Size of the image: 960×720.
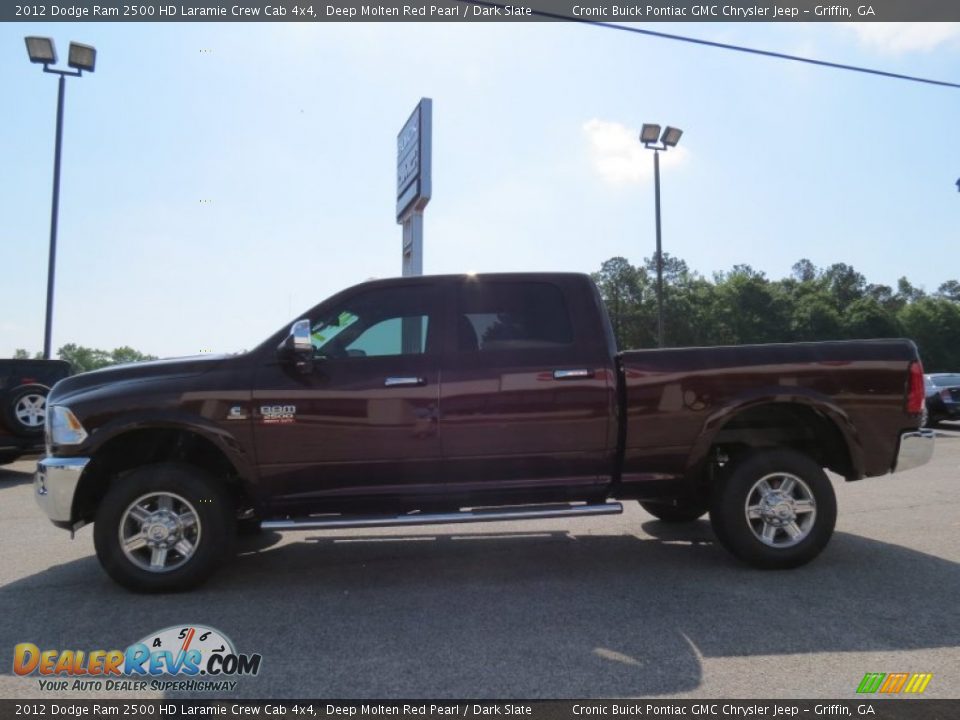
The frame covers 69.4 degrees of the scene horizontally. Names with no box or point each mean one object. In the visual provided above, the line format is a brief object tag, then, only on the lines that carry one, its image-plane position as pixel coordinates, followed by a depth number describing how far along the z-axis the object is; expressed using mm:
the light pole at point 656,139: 21406
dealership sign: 13953
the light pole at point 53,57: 16438
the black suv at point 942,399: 17844
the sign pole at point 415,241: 14602
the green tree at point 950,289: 130875
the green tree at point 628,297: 68312
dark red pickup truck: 4496
